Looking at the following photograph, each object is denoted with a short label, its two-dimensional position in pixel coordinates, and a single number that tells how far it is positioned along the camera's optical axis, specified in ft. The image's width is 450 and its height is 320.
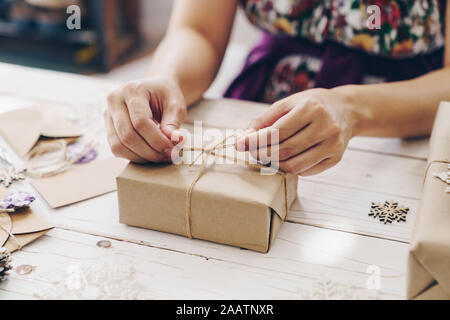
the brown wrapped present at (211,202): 2.10
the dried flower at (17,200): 2.32
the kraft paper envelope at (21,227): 2.17
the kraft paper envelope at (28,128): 2.86
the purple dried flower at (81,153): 2.82
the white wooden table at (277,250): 1.99
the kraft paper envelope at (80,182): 2.50
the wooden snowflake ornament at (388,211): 2.38
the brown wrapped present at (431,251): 1.72
